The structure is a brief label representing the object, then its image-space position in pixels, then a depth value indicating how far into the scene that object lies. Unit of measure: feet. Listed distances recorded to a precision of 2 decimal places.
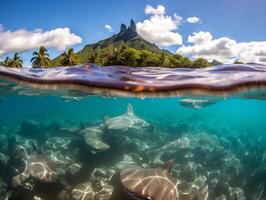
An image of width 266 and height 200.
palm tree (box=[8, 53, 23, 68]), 181.10
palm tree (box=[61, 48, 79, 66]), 174.13
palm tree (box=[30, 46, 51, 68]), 190.36
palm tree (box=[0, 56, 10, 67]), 184.27
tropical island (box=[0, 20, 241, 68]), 159.54
